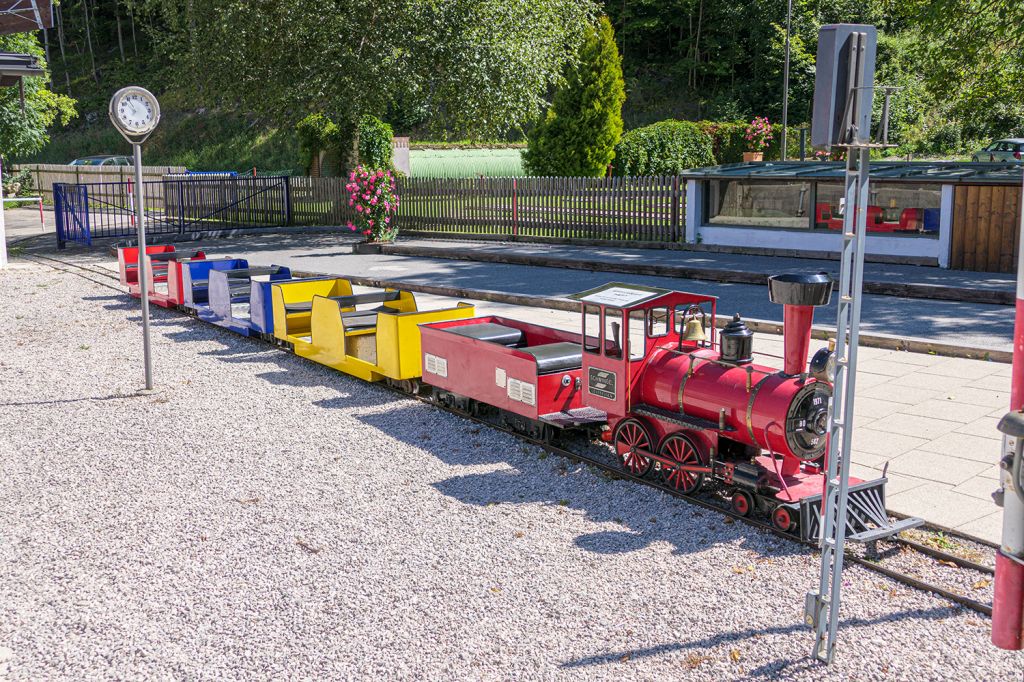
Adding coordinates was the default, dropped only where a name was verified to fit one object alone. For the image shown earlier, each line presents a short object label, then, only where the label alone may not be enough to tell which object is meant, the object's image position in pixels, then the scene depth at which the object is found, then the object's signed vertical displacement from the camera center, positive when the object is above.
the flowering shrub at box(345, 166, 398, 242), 26.23 -0.41
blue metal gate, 28.09 -0.79
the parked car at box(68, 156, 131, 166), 52.38 +1.43
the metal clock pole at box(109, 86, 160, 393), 10.85 +0.75
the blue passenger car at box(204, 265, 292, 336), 13.97 -1.72
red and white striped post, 3.66 -1.36
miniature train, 6.93 -1.78
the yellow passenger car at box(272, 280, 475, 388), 11.19 -1.78
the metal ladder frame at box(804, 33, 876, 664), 4.80 -0.92
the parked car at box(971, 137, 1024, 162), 43.36 +1.70
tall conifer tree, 40.31 +3.02
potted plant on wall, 42.81 +2.30
